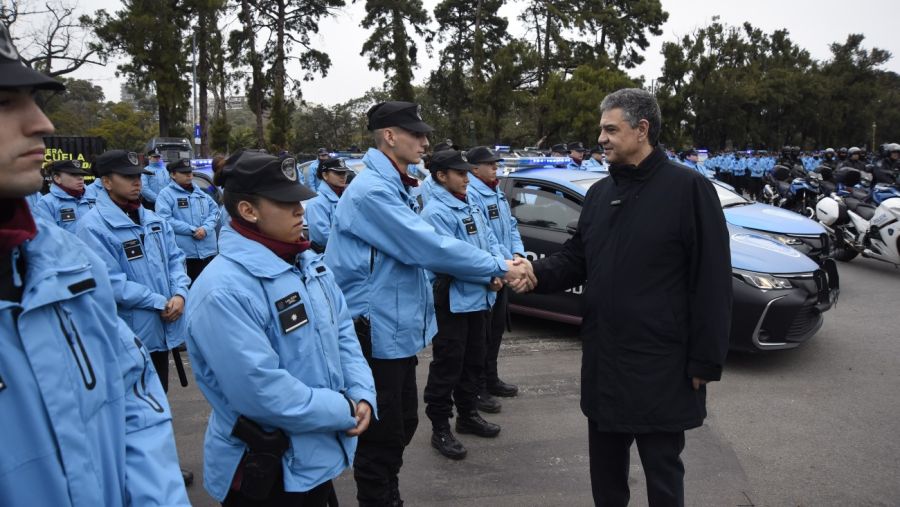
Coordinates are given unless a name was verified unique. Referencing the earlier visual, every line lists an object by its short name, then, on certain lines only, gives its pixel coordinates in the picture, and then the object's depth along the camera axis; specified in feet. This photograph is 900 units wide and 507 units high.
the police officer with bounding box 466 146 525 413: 15.87
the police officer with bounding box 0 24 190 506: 4.11
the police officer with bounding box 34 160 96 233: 19.33
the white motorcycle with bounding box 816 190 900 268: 28.73
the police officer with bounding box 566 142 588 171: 39.48
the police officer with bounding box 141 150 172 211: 31.68
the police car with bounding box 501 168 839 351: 17.34
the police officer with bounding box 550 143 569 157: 52.08
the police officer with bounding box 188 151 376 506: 6.57
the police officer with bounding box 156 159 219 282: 23.59
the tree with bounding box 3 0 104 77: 84.80
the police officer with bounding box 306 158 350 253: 21.15
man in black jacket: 8.25
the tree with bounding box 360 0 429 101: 109.60
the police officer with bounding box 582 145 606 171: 41.39
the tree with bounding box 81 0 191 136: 94.22
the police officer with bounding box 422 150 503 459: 13.15
